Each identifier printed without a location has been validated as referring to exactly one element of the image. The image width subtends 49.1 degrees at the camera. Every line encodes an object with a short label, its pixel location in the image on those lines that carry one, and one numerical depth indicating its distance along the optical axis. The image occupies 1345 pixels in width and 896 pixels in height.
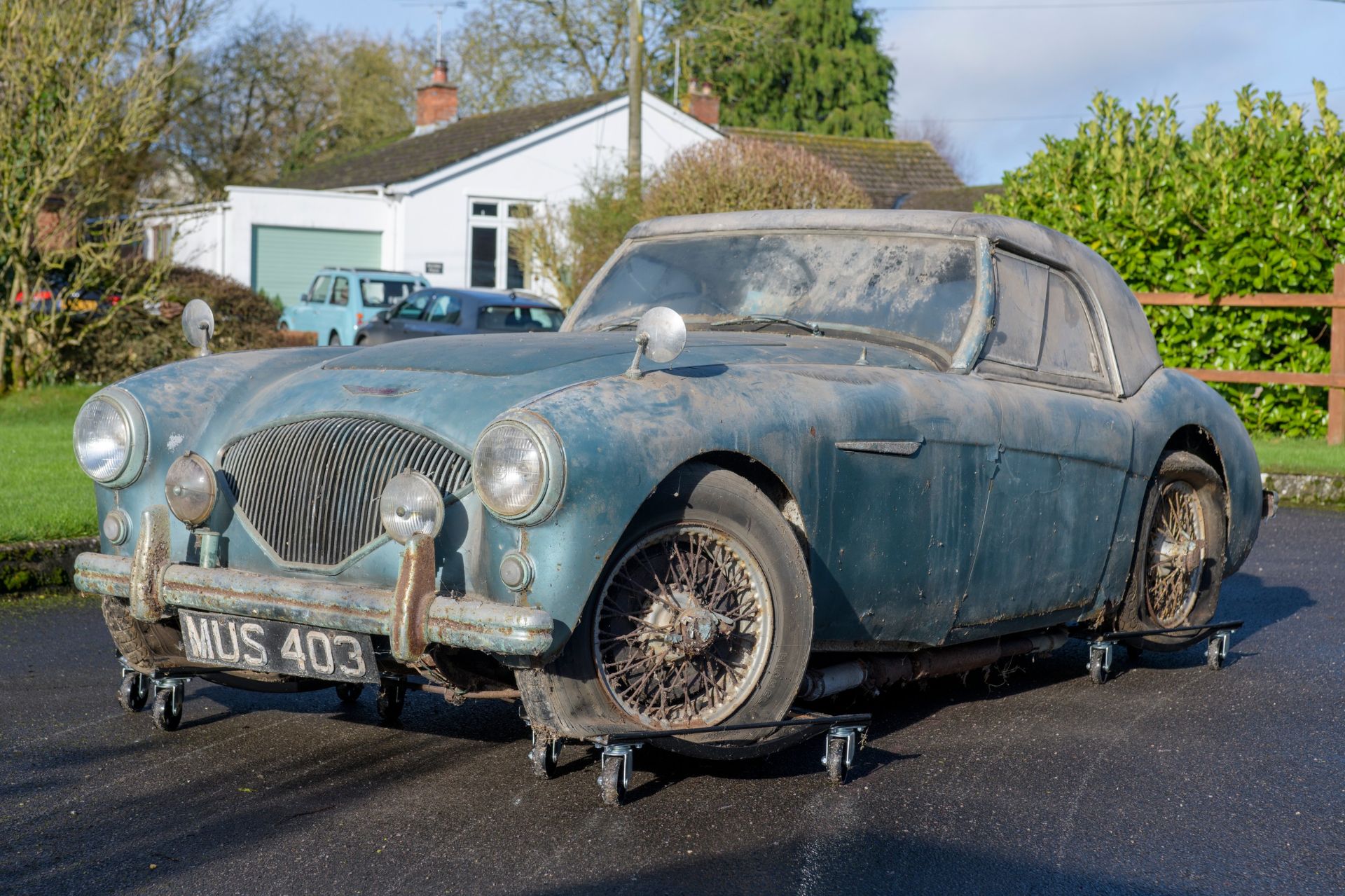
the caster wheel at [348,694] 4.91
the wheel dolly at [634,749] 3.62
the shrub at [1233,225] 13.70
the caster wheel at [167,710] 4.51
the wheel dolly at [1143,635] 5.50
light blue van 27.06
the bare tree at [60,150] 13.91
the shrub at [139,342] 15.62
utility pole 26.30
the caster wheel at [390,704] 4.69
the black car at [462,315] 20.92
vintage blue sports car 3.59
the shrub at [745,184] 20.84
